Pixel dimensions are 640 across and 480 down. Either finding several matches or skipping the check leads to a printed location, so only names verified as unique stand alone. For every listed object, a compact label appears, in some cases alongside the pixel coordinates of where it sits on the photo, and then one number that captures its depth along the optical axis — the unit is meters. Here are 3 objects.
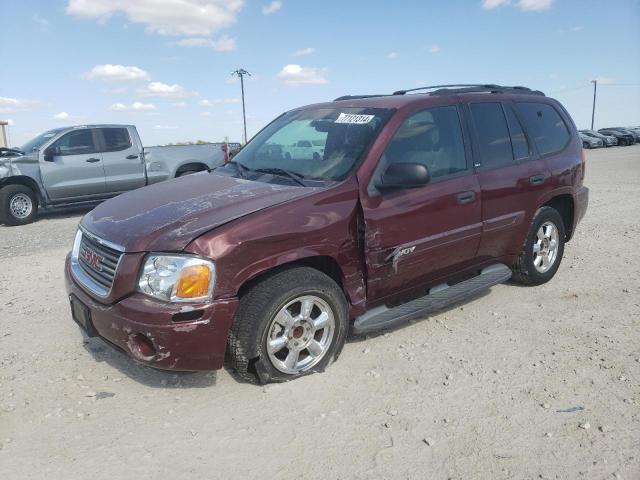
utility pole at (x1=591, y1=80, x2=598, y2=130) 73.36
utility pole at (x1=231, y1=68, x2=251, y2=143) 40.72
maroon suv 2.95
